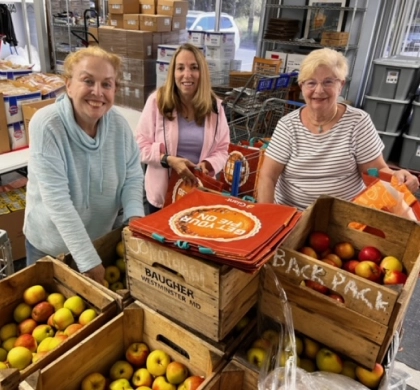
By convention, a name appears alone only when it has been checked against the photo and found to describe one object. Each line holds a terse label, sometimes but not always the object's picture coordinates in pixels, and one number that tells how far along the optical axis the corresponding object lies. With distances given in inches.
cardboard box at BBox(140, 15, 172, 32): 191.0
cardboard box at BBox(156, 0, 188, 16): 199.8
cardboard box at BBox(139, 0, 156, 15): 202.6
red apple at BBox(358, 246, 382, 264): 49.4
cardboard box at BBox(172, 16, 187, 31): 205.3
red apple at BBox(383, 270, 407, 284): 44.1
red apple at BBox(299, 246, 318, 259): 50.1
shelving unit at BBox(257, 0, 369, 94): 209.2
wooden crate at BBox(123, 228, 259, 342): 37.0
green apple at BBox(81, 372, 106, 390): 41.3
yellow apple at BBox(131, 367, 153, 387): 42.8
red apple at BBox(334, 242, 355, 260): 51.8
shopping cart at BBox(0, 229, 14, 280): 61.4
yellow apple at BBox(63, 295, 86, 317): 46.9
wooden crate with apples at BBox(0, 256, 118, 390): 43.4
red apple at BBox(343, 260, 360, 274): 48.2
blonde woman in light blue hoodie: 49.3
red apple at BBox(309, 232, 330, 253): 52.1
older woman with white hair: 64.7
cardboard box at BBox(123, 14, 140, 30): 194.4
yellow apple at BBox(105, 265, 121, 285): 54.9
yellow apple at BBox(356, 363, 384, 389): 39.4
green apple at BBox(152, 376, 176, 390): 41.8
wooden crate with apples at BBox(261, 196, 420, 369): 36.9
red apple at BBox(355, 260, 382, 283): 45.8
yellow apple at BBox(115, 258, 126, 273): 56.4
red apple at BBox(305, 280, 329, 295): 42.2
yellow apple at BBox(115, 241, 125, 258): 56.9
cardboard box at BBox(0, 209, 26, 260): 104.2
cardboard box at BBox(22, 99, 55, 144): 98.9
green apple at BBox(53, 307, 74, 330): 45.6
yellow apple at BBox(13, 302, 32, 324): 48.1
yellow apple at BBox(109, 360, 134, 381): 43.9
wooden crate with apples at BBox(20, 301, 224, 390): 38.4
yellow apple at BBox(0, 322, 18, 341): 47.0
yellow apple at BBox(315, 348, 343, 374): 40.2
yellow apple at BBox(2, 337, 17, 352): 45.6
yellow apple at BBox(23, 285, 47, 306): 48.6
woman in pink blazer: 81.1
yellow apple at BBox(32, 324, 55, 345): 45.3
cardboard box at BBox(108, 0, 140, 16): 200.2
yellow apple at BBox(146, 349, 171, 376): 43.6
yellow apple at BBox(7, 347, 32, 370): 41.3
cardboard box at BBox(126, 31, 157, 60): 186.7
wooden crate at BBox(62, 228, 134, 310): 53.0
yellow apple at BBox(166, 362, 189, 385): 42.3
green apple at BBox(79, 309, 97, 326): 45.1
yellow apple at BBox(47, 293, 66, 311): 48.6
